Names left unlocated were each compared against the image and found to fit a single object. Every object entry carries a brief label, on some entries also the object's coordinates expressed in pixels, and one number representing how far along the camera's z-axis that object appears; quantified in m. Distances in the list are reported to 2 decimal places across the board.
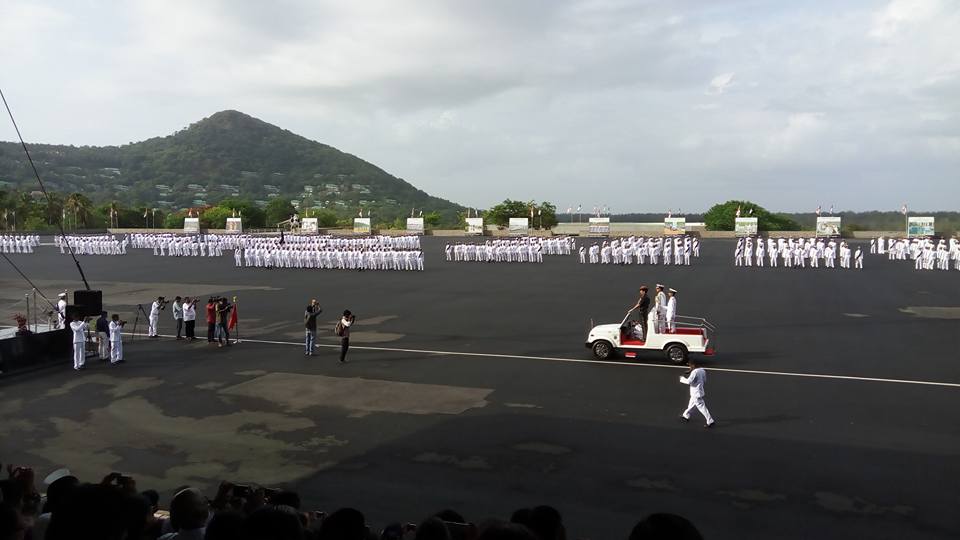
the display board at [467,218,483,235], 74.88
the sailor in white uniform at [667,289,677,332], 14.51
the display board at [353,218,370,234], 79.50
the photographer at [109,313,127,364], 14.97
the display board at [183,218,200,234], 76.30
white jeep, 14.12
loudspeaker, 16.17
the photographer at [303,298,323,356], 15.34
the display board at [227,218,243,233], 75.06
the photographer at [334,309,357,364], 14.78
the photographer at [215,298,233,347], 17.02
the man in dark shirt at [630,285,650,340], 14.70
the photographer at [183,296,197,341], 17.81
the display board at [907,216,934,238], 58.50
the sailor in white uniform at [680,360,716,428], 9.93
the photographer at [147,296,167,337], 18.03
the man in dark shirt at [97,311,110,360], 15.54
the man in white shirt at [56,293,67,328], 16.34
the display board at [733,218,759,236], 65.19
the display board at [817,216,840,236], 65.19
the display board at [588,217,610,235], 73.74
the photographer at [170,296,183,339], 18.27
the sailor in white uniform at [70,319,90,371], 14.52
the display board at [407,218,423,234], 82.25
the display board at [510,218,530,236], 71.44
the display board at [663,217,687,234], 68.88
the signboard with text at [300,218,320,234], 79.00
